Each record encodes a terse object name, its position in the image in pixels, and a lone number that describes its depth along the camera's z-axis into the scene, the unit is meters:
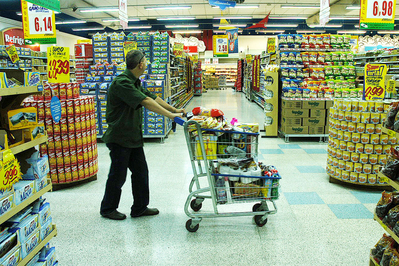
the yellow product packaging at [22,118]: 1.69
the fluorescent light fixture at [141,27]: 23.08
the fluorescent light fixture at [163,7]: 14.50
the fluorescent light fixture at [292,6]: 15.56
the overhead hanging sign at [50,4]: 5.86
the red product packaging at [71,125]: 3.88
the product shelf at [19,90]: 1.56
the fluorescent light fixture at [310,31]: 24.22
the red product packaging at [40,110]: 3.71
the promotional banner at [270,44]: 10.49
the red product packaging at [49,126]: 3.77
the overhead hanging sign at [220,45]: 16.86
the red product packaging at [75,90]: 4.04
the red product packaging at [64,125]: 3.82
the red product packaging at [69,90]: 3.94
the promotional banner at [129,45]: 7.23
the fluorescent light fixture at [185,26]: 21.78
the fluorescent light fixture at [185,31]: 24.33
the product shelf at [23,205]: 1.51
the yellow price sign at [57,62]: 4.40
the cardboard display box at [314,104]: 6.21
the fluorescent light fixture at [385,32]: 24.84
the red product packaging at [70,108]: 3.86
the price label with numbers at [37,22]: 8.79
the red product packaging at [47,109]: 3.74
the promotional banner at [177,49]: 10.27
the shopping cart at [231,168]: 2.63
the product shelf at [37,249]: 1.64
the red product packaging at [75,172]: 3.96
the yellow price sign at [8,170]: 1.47
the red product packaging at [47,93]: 3.78
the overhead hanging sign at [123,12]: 8.35
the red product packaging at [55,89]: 3.82
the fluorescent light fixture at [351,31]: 24.44
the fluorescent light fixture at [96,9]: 14.92
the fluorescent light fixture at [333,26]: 22.24
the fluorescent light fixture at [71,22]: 20.42
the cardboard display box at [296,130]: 6.37
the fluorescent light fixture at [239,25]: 22.26
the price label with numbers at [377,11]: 7.78
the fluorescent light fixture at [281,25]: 21.52
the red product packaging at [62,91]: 3.88
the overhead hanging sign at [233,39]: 16.97
